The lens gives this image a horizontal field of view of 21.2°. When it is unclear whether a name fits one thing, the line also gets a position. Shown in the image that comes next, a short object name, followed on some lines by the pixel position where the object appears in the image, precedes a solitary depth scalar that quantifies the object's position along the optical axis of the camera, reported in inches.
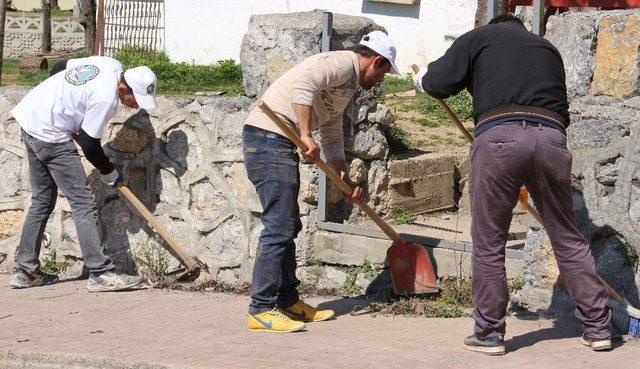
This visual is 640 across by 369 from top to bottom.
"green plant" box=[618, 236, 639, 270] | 366.9
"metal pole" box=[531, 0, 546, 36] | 396.3
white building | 933.7
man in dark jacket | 330.9
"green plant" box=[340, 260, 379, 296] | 437.1
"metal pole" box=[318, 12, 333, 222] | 435.2
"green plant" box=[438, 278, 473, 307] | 412.0
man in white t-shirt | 449.7
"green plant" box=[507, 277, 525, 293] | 398.9
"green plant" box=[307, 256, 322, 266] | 449.0
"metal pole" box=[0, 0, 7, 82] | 709.2
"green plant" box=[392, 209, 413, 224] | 471.4
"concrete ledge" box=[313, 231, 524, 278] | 418.3
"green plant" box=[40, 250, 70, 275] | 505.9
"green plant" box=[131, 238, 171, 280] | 481.8
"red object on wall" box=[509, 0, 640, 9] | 538.3
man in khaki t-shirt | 371.0
